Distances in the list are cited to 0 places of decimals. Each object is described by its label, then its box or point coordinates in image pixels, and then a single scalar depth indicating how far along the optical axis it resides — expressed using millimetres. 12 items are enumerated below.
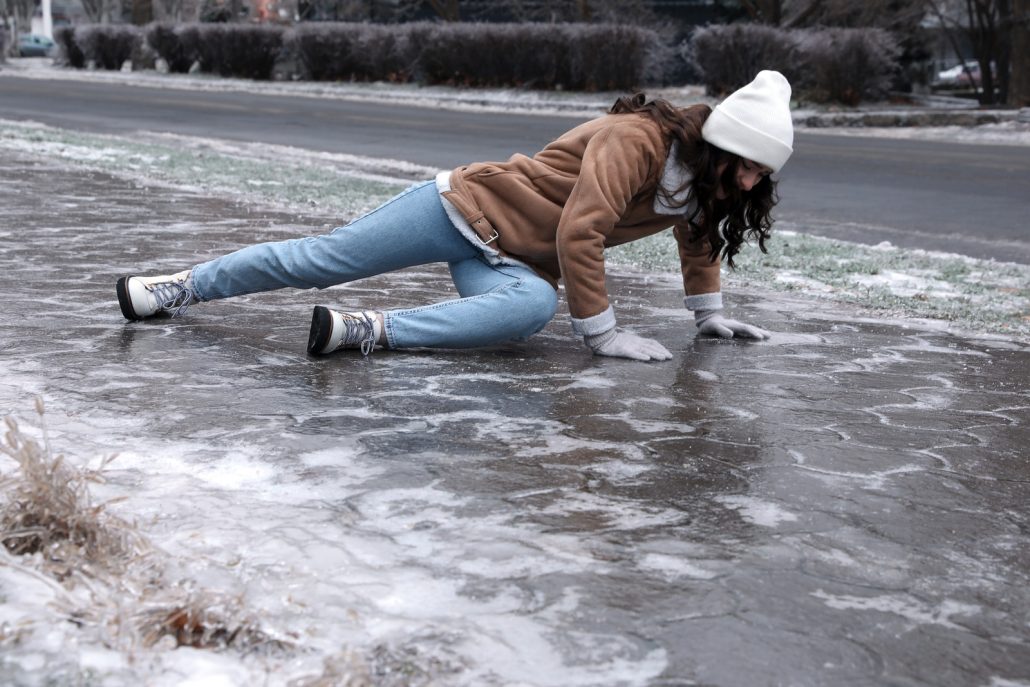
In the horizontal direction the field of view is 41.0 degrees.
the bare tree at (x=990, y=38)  26188
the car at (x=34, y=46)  54156
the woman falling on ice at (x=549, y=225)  4266
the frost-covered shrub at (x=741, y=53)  24312
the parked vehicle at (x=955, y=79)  38000
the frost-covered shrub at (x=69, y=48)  40719
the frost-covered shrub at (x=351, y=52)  31812
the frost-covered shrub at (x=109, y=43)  38938
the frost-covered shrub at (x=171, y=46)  36906
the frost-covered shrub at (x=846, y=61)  23328
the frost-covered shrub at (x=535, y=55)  27500
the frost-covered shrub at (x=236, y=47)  34188
